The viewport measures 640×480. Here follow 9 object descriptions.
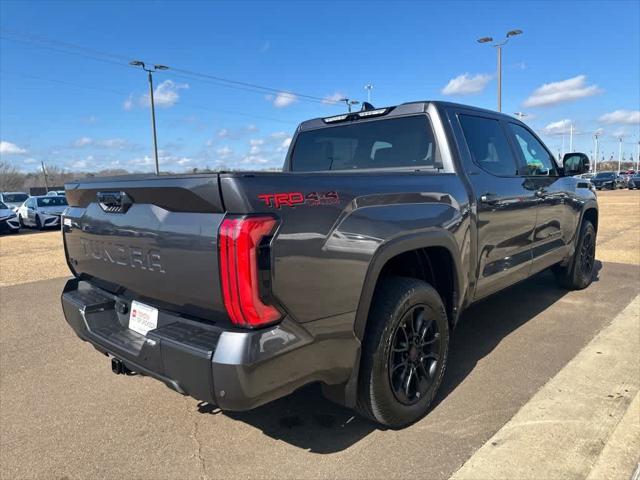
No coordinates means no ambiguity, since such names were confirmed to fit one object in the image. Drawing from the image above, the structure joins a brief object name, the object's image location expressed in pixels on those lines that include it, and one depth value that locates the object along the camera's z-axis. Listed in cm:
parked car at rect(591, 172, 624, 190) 4038
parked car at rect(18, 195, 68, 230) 1806
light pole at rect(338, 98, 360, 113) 3059
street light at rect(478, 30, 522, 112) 2204
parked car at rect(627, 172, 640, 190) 3836
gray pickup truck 198
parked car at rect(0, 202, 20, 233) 1623
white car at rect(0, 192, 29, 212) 2548
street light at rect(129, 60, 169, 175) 2614
